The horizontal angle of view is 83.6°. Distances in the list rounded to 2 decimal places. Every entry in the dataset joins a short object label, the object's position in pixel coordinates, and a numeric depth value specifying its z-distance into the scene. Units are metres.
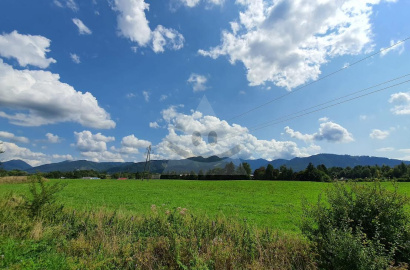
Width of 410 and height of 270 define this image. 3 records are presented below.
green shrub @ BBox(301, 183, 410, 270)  4.26
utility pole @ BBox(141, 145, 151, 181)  83.69
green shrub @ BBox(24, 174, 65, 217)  9.29
